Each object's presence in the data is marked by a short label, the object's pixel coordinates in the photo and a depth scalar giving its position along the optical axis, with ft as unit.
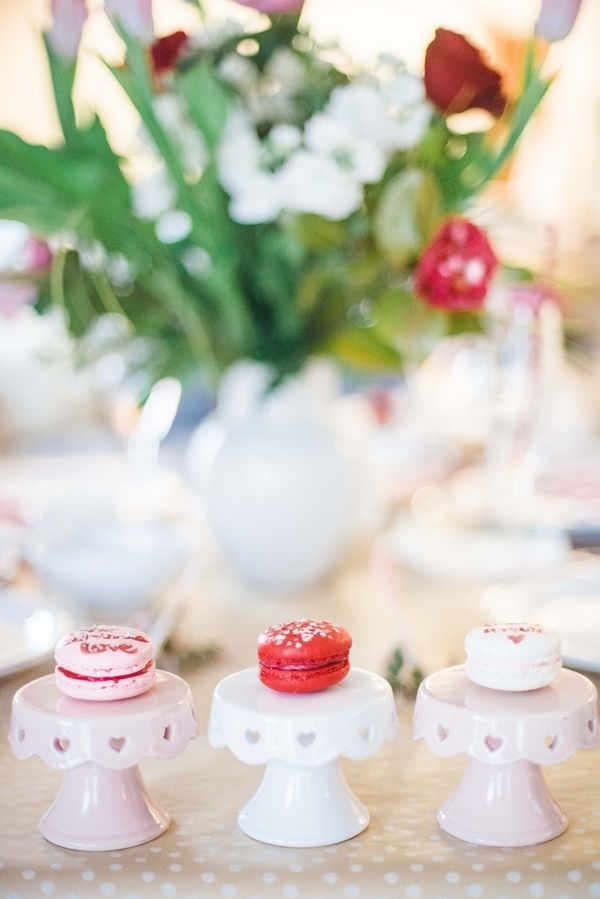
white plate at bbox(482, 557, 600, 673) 3.43
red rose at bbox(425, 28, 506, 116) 3.77
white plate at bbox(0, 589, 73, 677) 3.50
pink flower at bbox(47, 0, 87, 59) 3.84
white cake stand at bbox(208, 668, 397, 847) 2.68
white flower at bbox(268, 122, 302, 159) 3.90
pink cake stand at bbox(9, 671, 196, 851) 2.70
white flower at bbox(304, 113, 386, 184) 3.84
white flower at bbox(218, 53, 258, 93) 4.02
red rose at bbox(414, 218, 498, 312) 3.67
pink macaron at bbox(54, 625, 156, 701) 2.74
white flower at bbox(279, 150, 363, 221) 3.84
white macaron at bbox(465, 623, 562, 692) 2.73
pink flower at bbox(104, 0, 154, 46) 3.62
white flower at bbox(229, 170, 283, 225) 3.91
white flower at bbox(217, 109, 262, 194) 3.94
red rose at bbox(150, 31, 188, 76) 4.07
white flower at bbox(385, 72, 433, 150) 3.87
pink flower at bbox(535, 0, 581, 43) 3.74
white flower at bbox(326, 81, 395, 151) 3.85
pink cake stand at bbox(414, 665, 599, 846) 2.69
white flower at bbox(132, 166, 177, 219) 4.11
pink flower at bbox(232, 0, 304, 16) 3.75
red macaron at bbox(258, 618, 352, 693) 2.73
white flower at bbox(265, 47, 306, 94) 4.00
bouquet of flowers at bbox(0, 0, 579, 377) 3.84
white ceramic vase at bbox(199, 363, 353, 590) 4.18
